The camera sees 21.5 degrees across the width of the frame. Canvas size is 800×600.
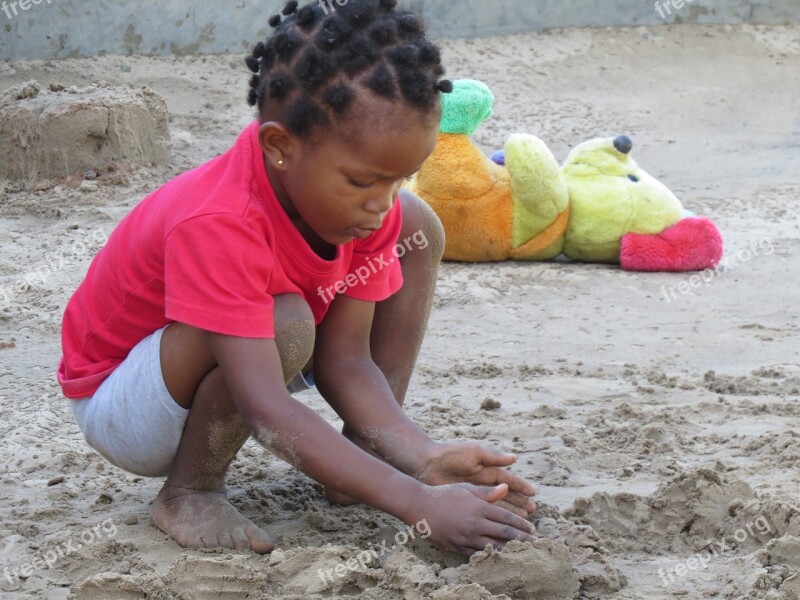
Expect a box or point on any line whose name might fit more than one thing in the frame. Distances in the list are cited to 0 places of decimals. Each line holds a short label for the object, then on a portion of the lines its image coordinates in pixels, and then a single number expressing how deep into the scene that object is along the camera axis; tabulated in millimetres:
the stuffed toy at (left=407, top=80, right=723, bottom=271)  8922
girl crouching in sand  3749
